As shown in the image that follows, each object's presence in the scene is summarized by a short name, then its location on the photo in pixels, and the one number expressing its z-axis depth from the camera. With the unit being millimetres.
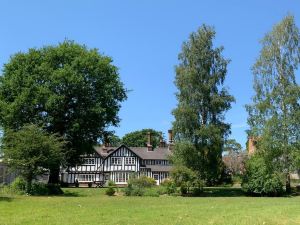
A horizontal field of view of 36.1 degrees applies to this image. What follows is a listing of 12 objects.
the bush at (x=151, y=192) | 39269
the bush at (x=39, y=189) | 34156
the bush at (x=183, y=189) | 44512
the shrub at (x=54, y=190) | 36397
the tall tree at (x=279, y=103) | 45875
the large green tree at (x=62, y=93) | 44406
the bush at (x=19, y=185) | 33503
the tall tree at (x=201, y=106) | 47094
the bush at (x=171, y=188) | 44375
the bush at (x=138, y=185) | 40000
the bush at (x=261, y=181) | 45031
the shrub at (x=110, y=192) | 40156
